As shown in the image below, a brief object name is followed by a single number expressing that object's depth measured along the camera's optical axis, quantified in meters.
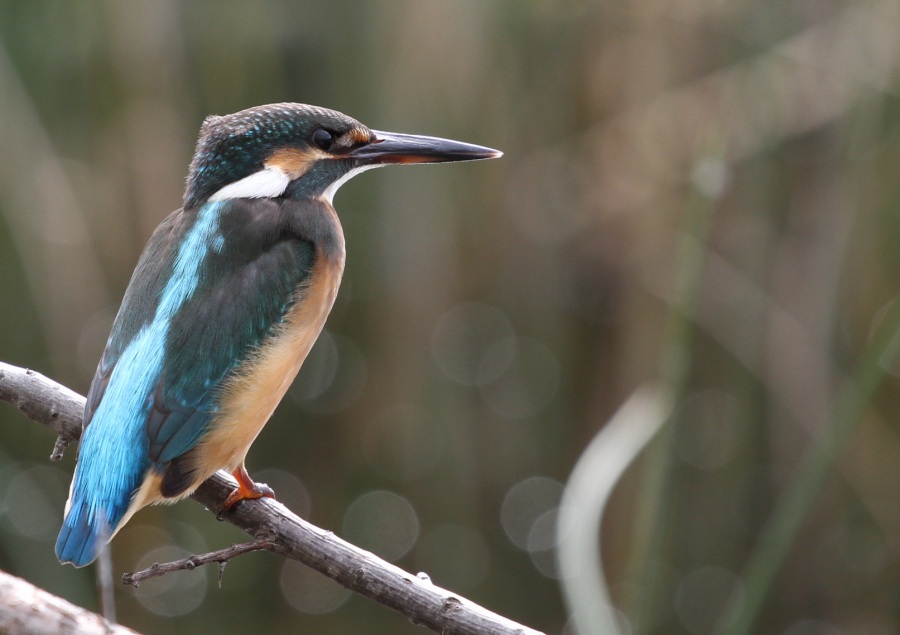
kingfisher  4.07
